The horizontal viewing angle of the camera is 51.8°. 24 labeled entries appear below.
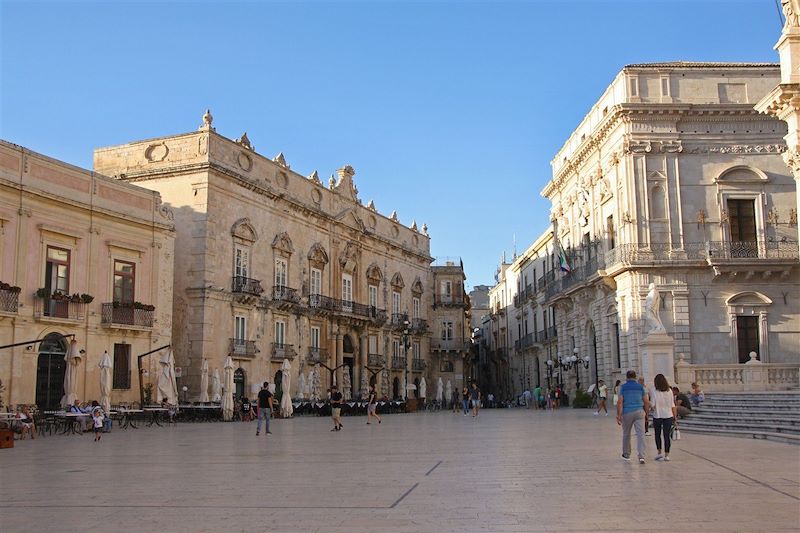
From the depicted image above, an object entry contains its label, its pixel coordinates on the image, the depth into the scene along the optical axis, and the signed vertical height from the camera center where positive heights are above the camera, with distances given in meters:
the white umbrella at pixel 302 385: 37.44 -0.18
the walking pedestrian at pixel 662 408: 12.15 -0.47
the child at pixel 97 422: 18.55 -0.87
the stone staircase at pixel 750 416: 16.31 -0.90
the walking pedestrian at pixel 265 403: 20.34 -0.53
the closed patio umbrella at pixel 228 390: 29.42 -0.29
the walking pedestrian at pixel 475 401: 32.70 -0.87
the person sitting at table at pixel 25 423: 19.78 -0.92
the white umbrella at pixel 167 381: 26.56 +0.05
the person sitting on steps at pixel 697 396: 22.18 -0.53
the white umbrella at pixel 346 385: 42.38 -0.23
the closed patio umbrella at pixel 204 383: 30.70 -0.03
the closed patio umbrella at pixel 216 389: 30.61 -0.26
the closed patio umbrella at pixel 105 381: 23.73 +0.07
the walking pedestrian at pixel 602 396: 29.84 -0.68
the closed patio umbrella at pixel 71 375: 23.11 +0.24
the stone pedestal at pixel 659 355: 22.84 +0.60
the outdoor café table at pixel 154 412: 25.83 -0.96
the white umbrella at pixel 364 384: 45.56 -0.21
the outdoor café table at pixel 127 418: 24.58 -1.05
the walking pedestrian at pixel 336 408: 22.34 -0.74
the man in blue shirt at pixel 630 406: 11.93 -0.44
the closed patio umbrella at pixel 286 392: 31.97 -0.42
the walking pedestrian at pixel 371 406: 27.15 -0.84
